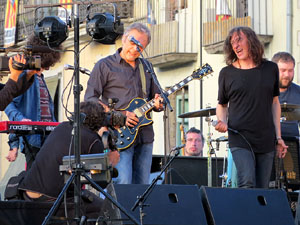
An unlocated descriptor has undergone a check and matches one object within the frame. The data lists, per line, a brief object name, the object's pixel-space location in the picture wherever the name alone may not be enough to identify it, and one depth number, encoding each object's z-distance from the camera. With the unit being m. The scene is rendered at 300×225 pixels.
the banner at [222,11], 36.36
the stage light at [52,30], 15.55
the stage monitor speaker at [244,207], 16.01
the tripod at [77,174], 14.16
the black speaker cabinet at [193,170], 24.77
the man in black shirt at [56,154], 15.84
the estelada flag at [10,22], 54.11
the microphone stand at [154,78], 17.75
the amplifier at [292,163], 21.22
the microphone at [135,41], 18.23
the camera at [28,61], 15.63
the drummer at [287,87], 20.72
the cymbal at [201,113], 21.31
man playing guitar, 18.27
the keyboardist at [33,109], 19.16
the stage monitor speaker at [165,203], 15.57
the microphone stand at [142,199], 15.35
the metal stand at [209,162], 22.68
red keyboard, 18.49
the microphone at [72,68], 15.44
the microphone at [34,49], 15.62
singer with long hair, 17.28
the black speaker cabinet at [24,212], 15.32
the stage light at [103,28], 15.59
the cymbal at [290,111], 20.03
